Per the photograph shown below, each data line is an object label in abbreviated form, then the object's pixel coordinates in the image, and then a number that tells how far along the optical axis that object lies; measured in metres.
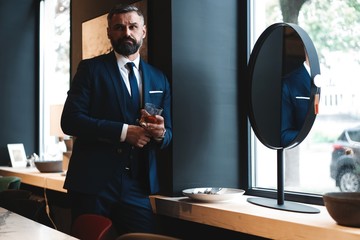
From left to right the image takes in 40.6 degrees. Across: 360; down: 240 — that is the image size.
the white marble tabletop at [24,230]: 1.76
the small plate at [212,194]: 2.60
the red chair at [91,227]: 2.09
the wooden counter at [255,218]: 1.96
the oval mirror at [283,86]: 2.33
